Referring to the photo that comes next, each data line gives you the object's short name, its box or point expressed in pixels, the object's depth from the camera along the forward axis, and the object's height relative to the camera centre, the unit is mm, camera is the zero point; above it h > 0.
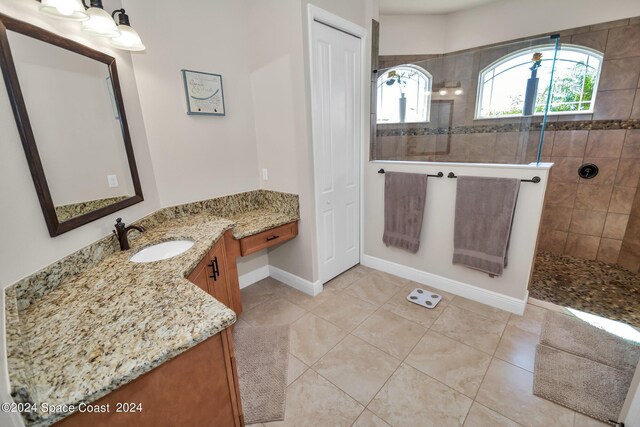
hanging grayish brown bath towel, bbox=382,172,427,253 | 2564 -683
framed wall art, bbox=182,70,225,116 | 2133 +390
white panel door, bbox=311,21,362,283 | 2277 -35
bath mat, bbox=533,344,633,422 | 1466 -1427
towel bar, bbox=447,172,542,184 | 1951 -339
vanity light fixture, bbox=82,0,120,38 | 1313 +589
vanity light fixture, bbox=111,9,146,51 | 1504 +579
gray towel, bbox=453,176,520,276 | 2104 -691
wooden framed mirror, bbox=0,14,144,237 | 1136 +119
